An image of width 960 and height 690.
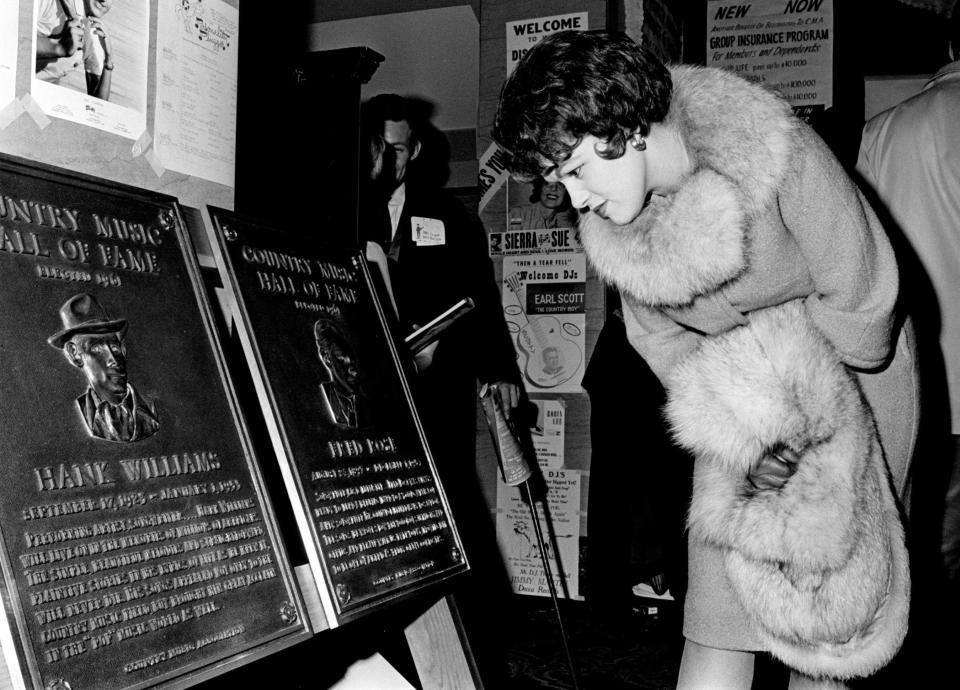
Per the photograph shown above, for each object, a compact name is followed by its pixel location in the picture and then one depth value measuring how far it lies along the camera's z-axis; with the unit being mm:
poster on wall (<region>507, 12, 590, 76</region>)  3996
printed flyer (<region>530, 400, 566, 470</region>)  4051
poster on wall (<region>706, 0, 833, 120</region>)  4727
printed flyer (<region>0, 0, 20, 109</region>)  1201
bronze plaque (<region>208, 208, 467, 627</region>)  1300
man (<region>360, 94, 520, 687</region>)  3217
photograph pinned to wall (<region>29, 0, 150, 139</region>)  1267
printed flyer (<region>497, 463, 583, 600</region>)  3934
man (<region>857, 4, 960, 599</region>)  2215
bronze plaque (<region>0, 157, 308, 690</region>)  943
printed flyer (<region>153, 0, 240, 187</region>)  1498
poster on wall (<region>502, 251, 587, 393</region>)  4039
